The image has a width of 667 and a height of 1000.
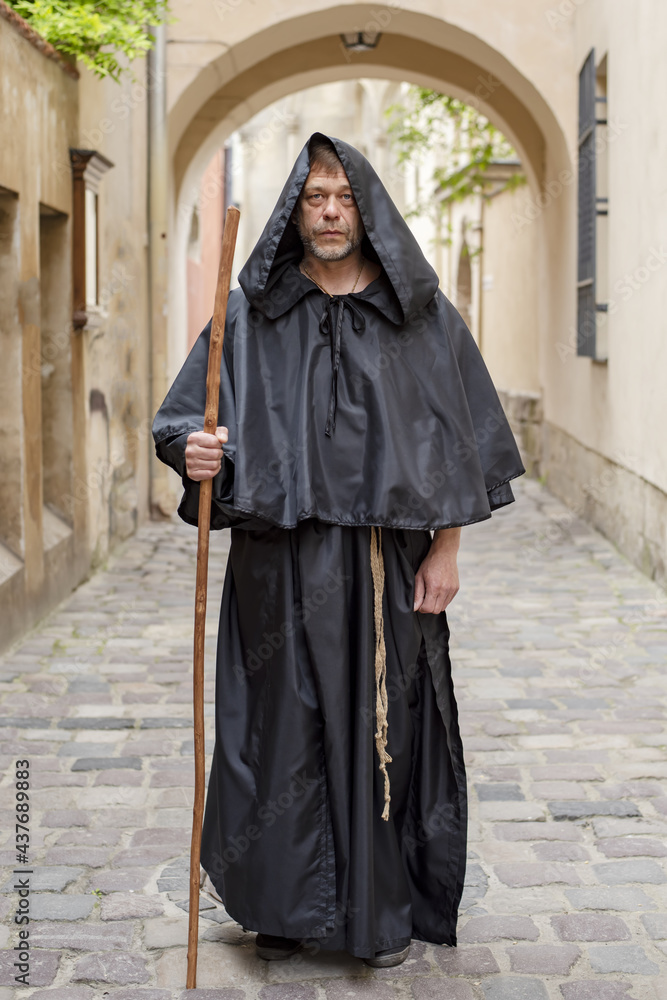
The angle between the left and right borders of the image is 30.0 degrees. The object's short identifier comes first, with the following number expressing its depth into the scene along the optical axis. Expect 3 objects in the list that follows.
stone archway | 10.23
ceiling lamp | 10.95
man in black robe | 2.90
